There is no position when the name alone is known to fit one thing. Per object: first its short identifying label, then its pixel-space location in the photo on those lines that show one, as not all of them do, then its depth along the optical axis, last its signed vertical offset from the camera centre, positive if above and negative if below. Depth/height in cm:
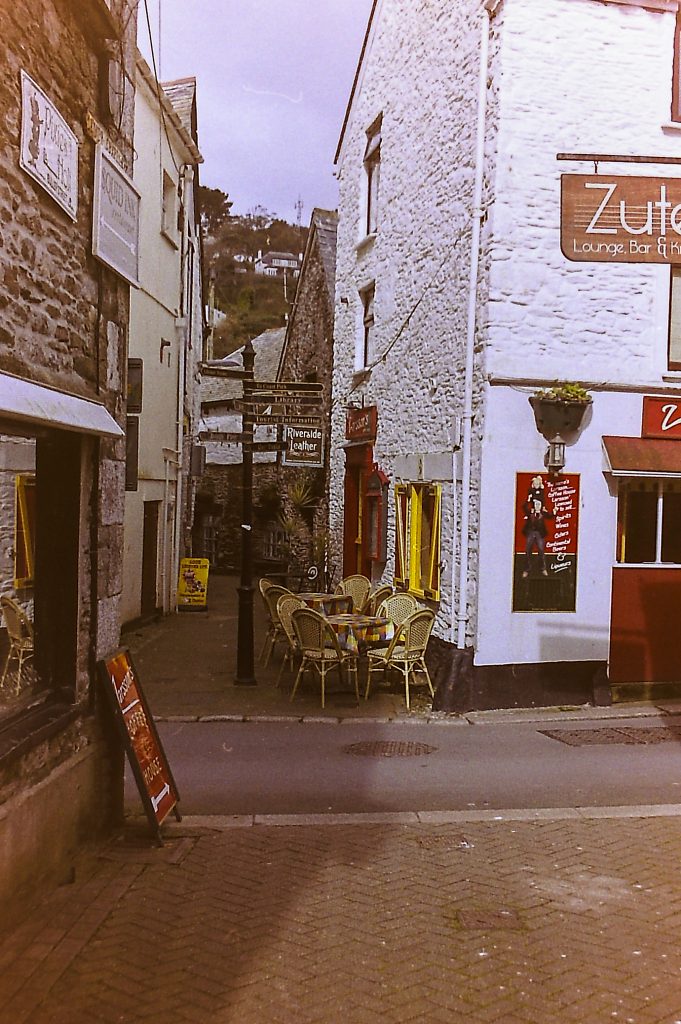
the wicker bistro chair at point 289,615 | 1178 -133
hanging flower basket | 1076 +114
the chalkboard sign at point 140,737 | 611 -151
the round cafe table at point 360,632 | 1111 -142
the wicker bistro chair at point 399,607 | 1195 -120
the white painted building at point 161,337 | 1644 +302
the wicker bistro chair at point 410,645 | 1099 -154
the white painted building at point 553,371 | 1099 +159
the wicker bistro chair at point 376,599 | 1290 -121
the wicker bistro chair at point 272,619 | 1296 -149
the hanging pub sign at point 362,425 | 1566 +135
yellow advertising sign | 1980 -164
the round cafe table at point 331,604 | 1245 -124
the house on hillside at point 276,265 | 5241 +1305
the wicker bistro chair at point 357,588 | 1408 -116
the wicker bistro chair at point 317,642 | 1086 -152
